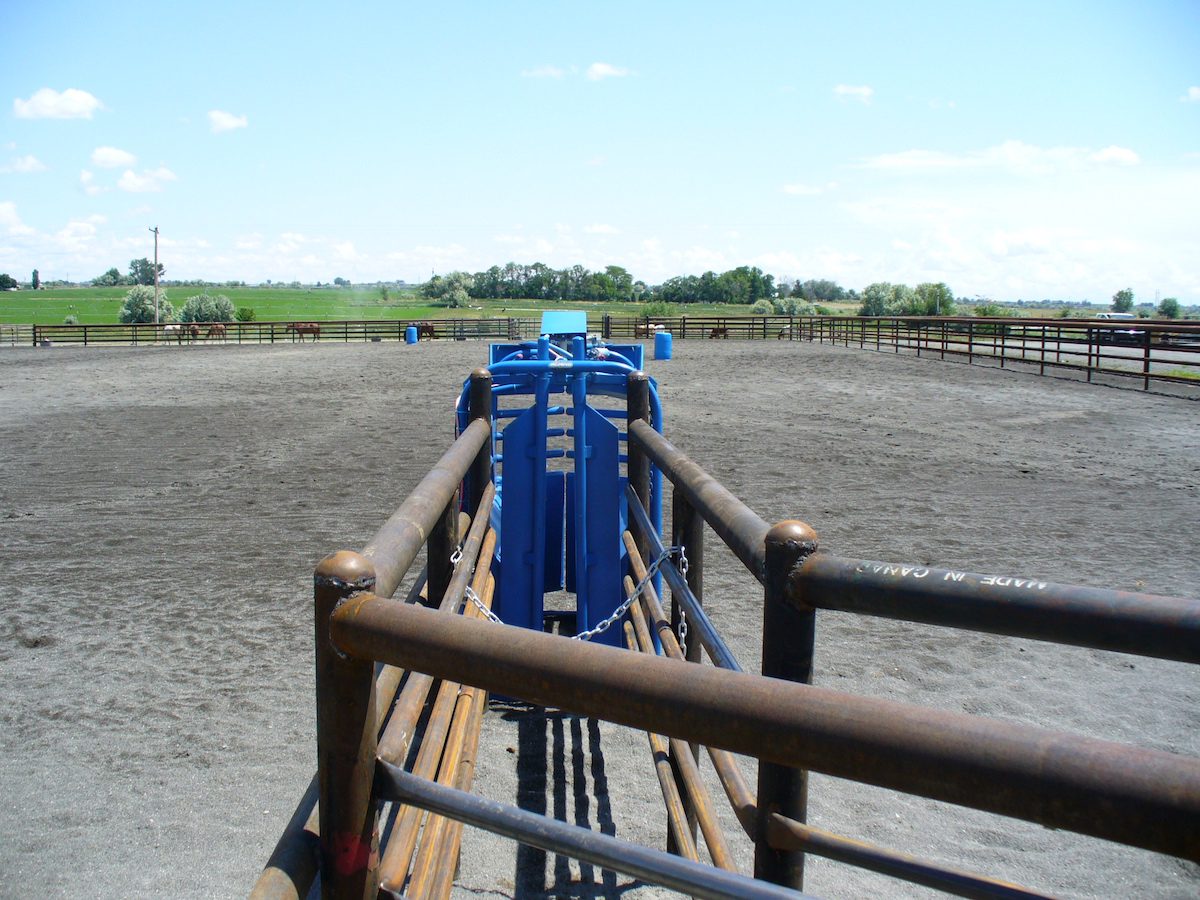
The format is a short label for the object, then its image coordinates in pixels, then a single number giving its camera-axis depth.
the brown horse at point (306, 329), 41.49
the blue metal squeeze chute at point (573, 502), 4.36
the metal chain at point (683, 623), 2.99
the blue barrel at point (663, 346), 27.50
